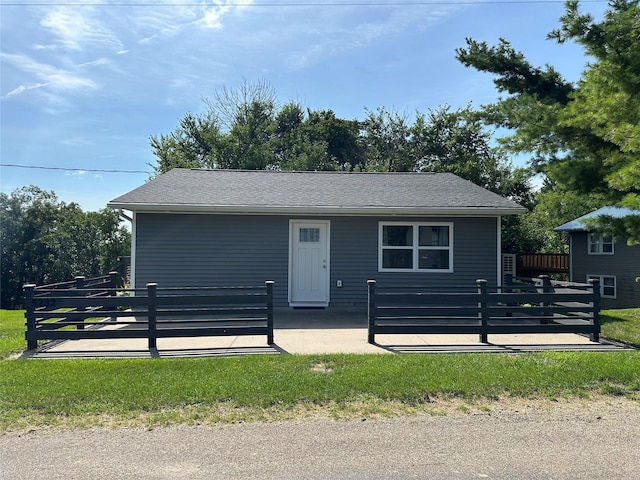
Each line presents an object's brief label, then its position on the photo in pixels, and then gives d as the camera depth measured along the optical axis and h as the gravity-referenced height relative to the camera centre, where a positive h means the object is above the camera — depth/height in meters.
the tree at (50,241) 29.44 +0.99
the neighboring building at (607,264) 19.55 -0.34
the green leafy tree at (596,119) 7.18 +2.44
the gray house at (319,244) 10.89 +0.30
